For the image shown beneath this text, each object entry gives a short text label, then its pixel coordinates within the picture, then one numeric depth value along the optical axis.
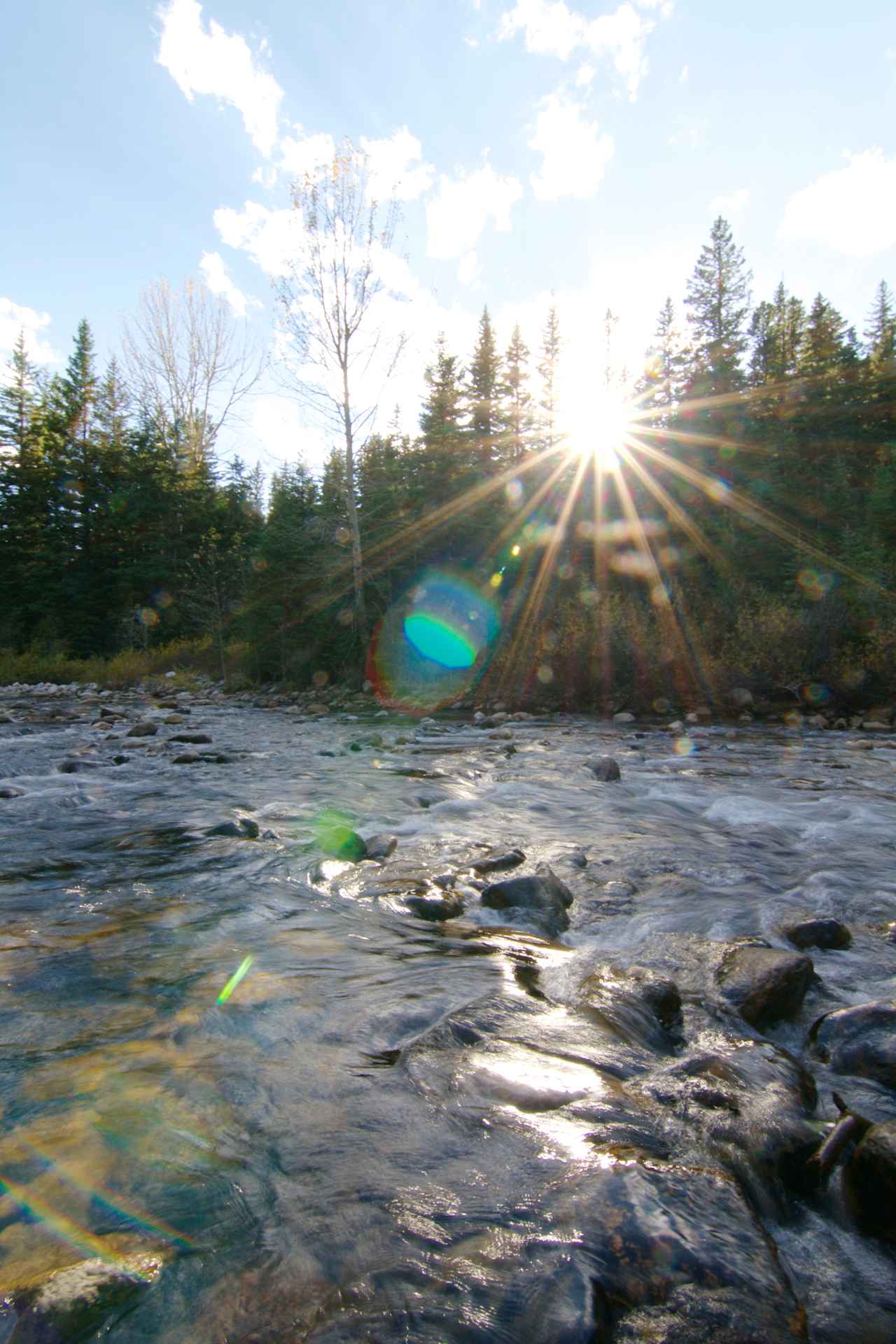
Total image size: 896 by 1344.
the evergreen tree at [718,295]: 37.31
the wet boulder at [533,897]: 3.16
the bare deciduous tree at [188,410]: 30.45
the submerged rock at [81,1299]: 1.09
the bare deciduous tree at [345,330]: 16.59
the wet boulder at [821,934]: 2.84
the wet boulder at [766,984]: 2.25
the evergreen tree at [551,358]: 39.34
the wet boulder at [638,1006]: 2.11
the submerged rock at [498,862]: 3.85
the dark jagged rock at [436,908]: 3.17
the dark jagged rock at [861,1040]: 1.93
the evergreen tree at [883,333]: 33.28
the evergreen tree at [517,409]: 30.03
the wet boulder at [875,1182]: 1.40
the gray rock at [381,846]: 4.13
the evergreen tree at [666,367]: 36.84
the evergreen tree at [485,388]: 29.48
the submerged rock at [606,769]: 6.79
